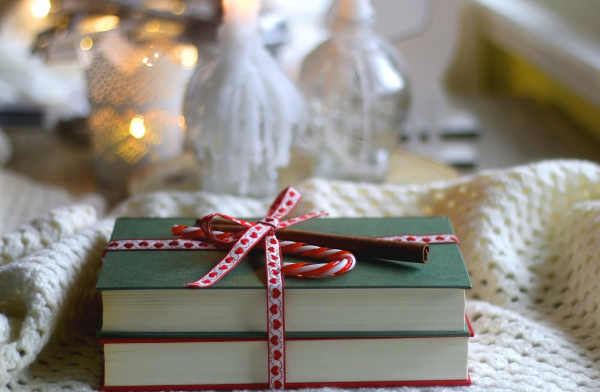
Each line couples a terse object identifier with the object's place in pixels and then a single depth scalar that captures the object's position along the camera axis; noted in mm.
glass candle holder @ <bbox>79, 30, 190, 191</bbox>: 1082
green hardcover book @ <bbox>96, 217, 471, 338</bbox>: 517
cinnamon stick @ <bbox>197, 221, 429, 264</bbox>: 540
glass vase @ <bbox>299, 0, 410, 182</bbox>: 935
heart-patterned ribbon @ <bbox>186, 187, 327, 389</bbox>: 513
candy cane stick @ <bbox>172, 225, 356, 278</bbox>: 524
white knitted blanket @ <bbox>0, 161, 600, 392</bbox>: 555
